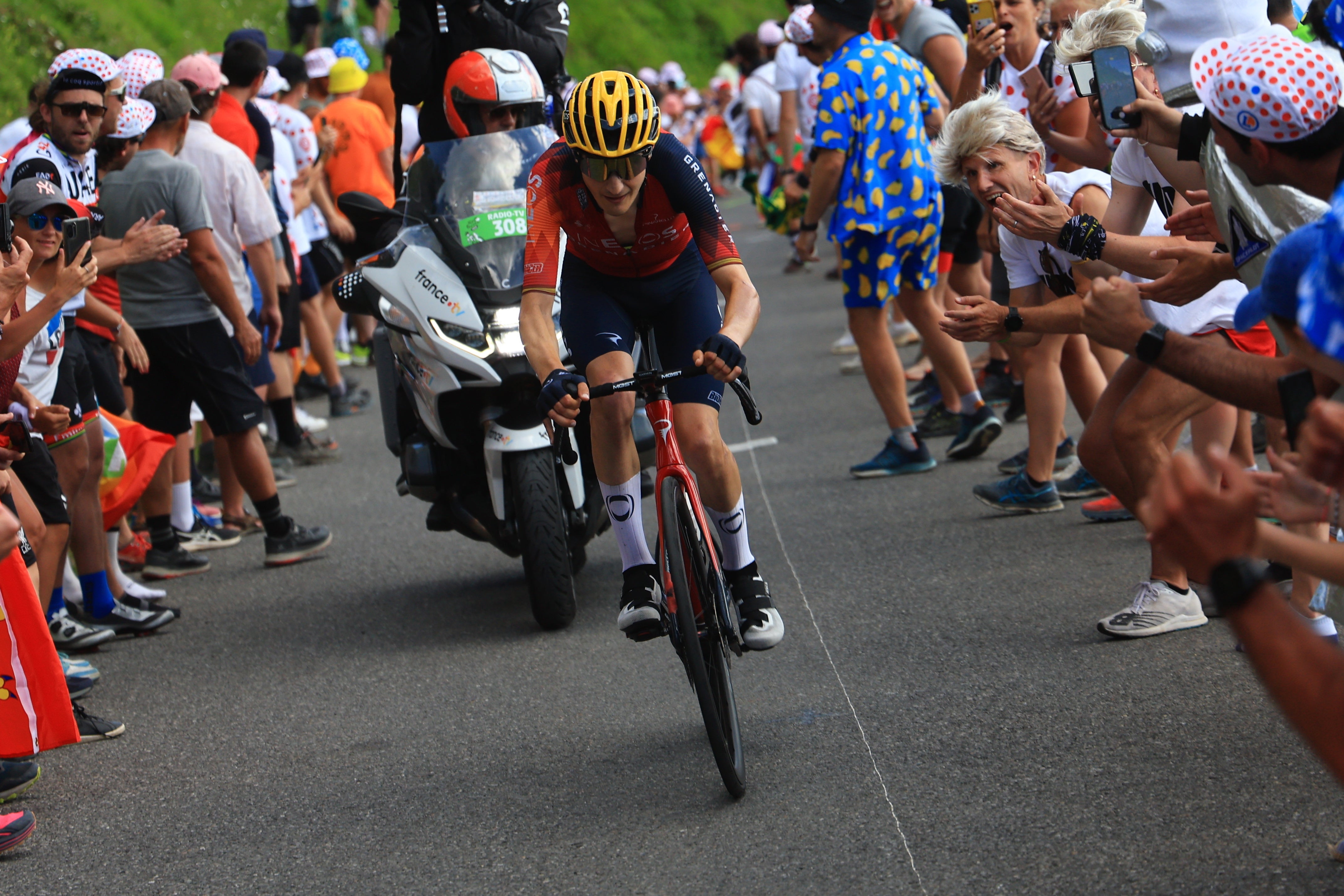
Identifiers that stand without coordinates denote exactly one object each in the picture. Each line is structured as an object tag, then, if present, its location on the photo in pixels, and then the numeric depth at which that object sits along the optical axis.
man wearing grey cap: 14.59
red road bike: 8.23
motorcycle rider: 15.04
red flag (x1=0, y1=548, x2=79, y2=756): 9.09
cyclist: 9.00
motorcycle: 11.87
